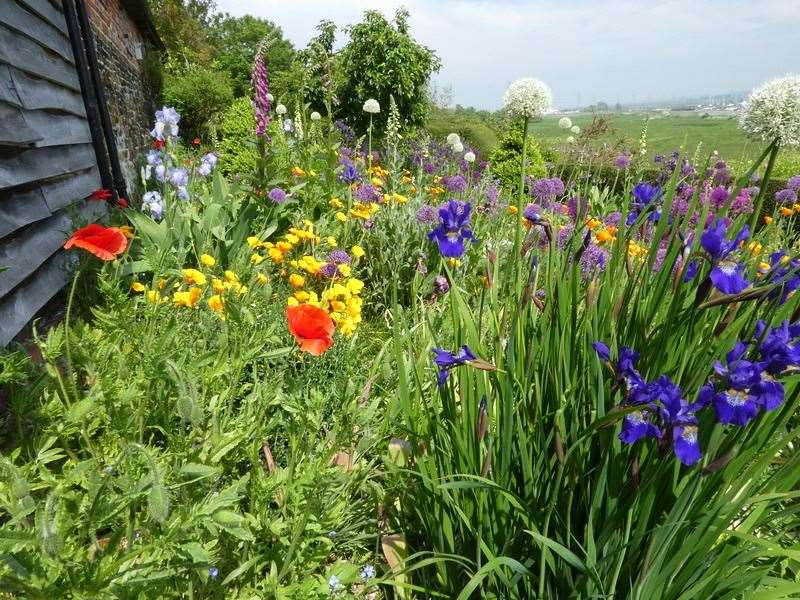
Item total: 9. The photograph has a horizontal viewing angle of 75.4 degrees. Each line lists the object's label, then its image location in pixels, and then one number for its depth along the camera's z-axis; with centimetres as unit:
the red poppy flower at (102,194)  245
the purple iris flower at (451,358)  104
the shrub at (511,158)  822
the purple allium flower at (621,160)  270
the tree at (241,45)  2289
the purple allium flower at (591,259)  192
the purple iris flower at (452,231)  135
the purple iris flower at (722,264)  85
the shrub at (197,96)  1257
